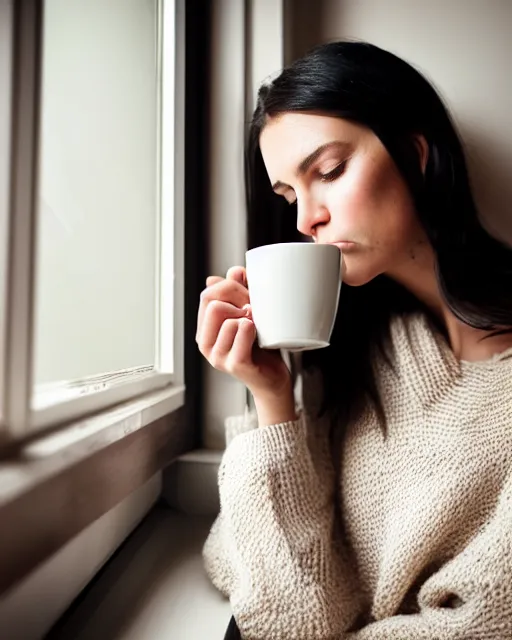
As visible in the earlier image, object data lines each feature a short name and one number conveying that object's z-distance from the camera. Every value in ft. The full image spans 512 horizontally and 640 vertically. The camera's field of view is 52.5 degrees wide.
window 1.27
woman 1.80
